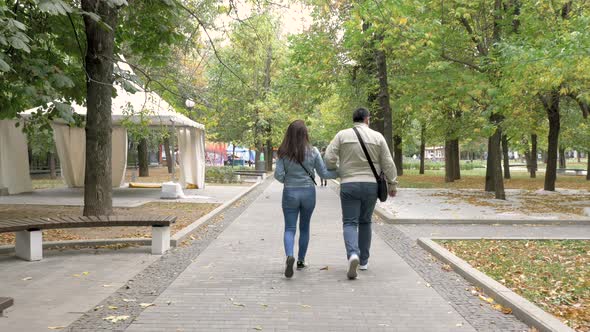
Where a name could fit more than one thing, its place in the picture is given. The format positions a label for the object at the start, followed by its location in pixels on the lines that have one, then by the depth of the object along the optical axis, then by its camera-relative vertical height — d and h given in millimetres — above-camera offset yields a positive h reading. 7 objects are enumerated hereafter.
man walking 6047 -189
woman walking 6195 -168
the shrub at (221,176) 27828 -808
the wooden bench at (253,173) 32403 -814
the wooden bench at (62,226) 7016 -858
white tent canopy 17688 +526
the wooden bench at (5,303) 4446 -1163
